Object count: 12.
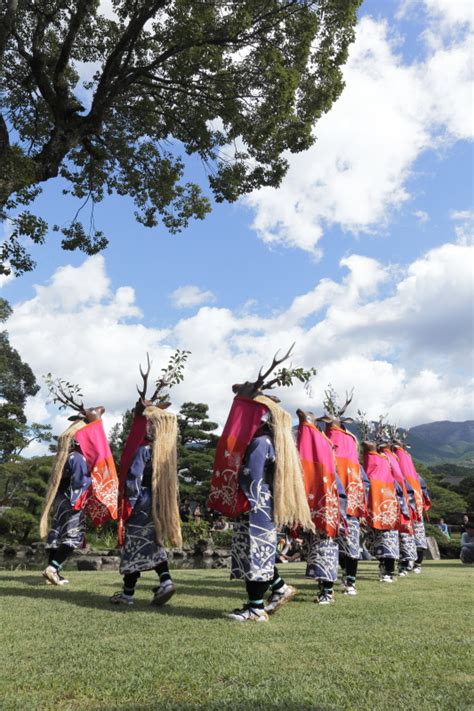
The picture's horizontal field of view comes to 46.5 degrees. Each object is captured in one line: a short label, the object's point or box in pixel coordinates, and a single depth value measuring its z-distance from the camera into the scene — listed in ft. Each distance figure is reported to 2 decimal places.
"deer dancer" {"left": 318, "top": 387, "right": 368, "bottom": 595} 23.32
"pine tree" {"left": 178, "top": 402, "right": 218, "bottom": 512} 79.20
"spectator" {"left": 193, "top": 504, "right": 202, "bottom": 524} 61.98
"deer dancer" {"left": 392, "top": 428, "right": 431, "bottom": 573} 35.83
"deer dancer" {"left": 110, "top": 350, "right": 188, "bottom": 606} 17.72
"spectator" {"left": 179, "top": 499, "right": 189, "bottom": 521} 75.72
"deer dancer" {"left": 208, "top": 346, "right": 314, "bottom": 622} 15.62
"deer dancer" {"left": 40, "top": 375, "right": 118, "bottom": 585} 22.36
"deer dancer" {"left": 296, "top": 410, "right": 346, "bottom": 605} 19.60
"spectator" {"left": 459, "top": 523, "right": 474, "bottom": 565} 44.65
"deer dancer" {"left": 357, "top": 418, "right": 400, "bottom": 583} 28.17
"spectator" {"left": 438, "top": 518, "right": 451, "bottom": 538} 65.17
